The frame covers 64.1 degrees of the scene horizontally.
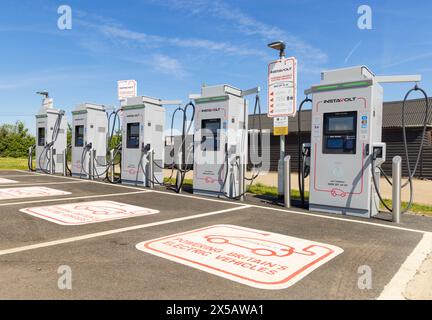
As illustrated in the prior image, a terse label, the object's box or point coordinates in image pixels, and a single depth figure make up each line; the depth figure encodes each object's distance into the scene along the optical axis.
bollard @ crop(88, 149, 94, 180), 13.19
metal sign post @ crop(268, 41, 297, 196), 8.00
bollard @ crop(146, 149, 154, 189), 10.60
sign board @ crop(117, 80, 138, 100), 12.66
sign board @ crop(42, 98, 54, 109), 16.02
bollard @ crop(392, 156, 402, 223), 5.84
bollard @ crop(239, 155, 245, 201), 8.66
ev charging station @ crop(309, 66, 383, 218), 6.42
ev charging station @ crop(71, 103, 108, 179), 13.45
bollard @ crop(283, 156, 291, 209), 7.38
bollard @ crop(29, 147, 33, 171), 16.08
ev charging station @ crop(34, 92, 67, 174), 15.33
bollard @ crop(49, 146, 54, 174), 15.14
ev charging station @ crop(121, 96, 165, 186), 11.01
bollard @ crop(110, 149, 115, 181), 11.90
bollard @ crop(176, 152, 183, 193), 9.59
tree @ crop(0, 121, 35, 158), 34.16
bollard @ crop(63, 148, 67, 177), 14.62
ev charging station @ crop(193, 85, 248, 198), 8.73
